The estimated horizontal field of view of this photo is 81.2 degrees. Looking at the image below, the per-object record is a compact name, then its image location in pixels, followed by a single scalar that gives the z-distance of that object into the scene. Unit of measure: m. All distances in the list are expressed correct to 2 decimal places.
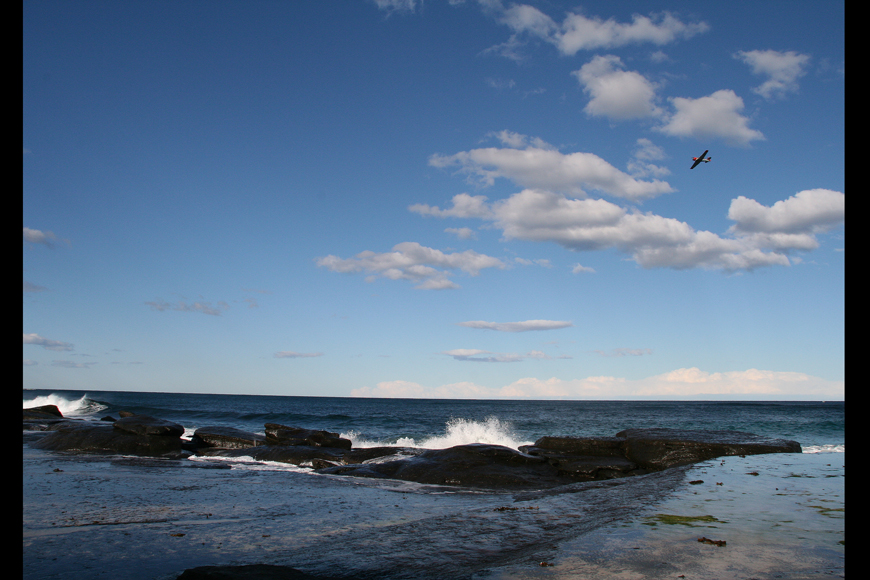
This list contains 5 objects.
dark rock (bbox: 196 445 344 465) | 17.98
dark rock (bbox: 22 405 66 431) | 25.91
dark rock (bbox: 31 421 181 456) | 19.00
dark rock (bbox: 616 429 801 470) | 14.65
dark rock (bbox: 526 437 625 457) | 16.67
